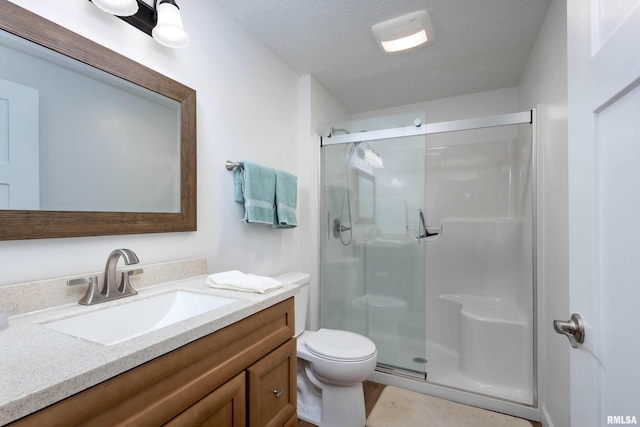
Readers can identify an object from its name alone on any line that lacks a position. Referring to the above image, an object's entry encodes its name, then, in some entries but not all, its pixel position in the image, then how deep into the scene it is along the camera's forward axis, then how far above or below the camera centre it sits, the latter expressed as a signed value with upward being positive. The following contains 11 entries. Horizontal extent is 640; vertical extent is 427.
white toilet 1.55 -0.92
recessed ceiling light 1.67 +1.11
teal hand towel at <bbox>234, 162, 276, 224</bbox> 1.63 +0.12
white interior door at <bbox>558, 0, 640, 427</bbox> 0.48 +0.01
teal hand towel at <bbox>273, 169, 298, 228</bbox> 1.83 +0.08
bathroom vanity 0.51 -0.37
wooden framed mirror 0.88 +0.22
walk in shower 2.00 -0.30
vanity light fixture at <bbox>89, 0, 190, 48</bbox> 1.16 +0.78
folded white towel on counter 1.13 -0.29
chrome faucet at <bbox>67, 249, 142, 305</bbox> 0.96 -0.25
